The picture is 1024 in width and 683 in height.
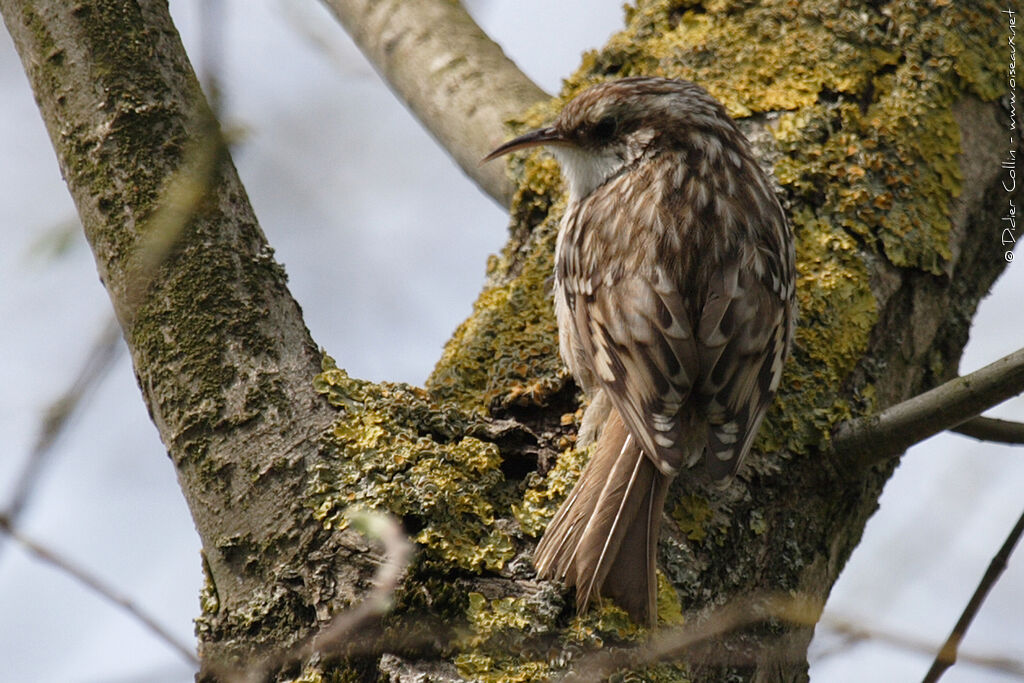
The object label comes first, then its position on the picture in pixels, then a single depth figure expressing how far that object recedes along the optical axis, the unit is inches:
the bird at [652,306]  133.7
